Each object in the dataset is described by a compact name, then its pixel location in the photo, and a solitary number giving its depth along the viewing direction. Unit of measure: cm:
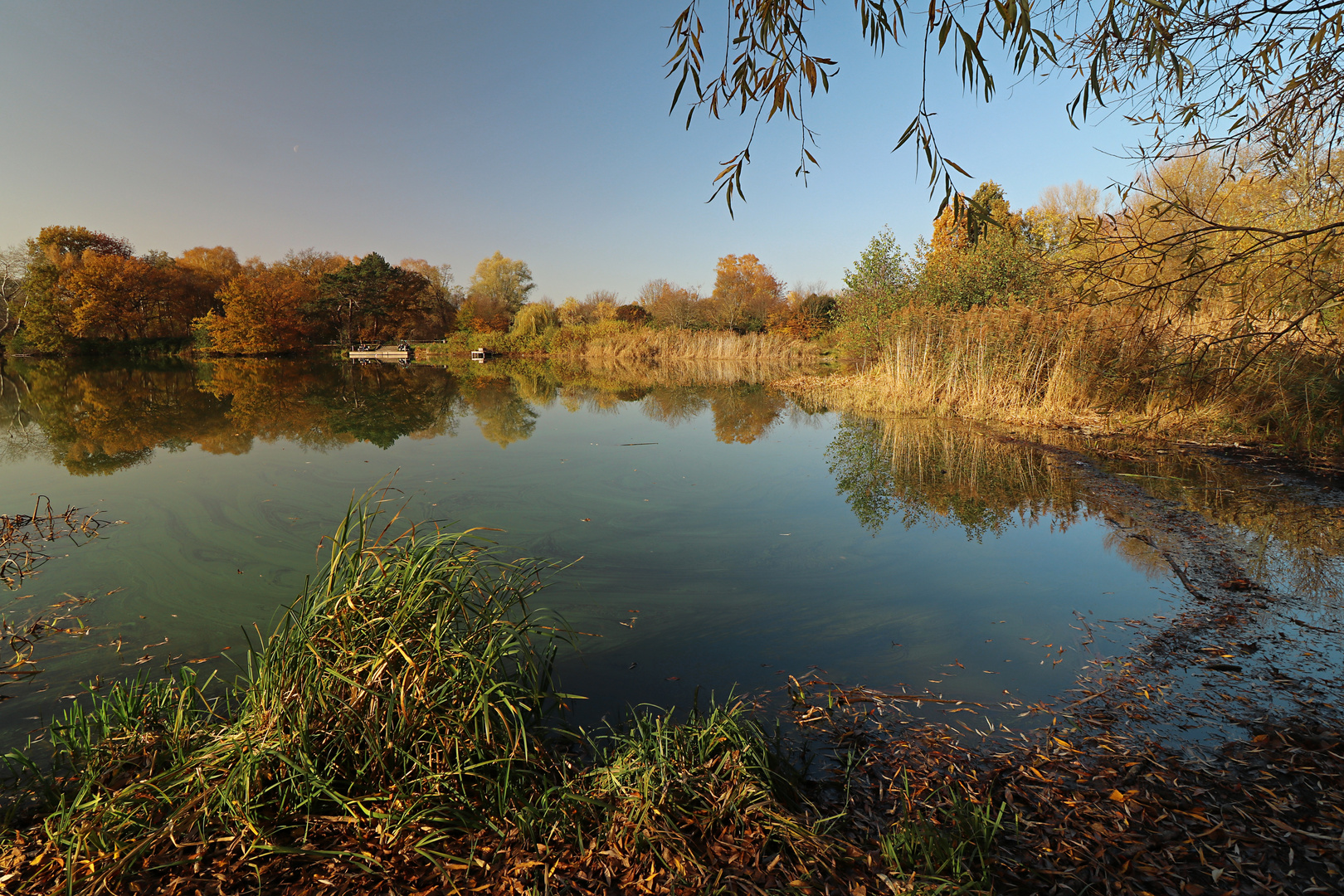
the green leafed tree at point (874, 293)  1557
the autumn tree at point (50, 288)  3053
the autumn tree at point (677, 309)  3484
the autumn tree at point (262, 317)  3400
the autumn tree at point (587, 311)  3966
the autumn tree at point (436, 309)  4531
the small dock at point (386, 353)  3450
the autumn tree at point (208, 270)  3884
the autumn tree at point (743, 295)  3450
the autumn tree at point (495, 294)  4428
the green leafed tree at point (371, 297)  3881
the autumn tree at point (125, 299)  3150
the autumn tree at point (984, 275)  1366
